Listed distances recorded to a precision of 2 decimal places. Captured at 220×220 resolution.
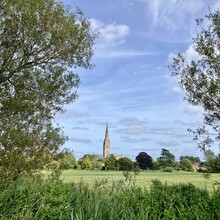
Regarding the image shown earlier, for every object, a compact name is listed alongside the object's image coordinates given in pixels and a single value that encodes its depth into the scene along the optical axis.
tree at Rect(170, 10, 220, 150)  5.99
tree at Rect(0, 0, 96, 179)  6.92
